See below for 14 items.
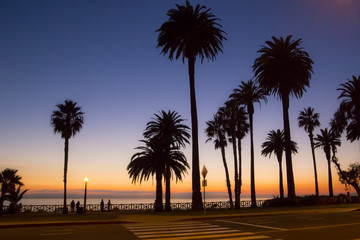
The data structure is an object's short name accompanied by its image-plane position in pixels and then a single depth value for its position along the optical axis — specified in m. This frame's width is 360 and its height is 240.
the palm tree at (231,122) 52.06
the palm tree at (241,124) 54.88
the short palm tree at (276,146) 66.81
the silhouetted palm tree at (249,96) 51.41
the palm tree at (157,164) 41.28
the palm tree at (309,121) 69.12
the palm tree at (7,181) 46.38
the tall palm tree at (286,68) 38.91
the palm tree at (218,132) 56.22
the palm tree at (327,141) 72.00
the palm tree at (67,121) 46.50
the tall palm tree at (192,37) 34.25
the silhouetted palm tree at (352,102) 47.22
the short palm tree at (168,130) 44.56
